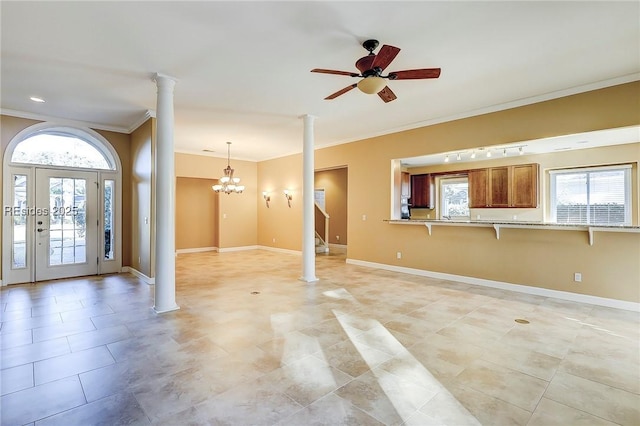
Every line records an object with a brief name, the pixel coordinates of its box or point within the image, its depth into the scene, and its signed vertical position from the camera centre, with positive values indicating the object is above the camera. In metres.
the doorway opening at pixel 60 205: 5.86 +0.20
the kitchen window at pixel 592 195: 6.35 +0.38
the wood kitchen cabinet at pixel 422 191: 9.15 +0.66
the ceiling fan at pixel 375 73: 3.16 +1.48
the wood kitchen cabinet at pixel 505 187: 7.31 +0.66
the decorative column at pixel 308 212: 6.20 +0.04
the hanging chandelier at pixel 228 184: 9.05 +0.93
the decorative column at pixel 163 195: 4.31 +0.27
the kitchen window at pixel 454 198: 8.66 +0.44
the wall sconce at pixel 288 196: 9.84 +0.58
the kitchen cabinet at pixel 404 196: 7.36 +0.43
